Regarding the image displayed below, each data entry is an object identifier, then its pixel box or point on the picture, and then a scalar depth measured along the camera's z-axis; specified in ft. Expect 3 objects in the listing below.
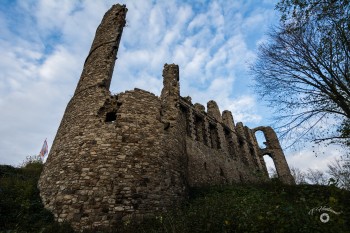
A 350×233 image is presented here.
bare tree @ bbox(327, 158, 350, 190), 97.40
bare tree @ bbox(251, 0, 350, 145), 23.34
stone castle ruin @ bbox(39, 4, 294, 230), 21.59
